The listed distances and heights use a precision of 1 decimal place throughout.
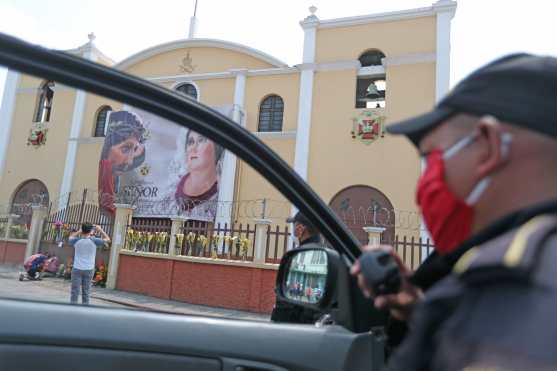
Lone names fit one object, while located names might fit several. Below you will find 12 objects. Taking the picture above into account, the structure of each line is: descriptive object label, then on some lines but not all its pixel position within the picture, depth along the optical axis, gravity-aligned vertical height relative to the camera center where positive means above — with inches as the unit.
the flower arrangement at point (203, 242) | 391.8 +7.3
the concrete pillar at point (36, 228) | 499.2 +10.1
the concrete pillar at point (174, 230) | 394.0 +16.5
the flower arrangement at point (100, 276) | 398.3 -32.9
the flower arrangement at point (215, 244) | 385.6 +6.2
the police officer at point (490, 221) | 20.5 +3.5
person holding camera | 232.2 -10.0
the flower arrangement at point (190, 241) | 395.9 +6.9
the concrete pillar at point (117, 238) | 401.1 +5.5
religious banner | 576.7 +105.4
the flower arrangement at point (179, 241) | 397.1 +6.4
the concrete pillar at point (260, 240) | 358.6 +12.9
